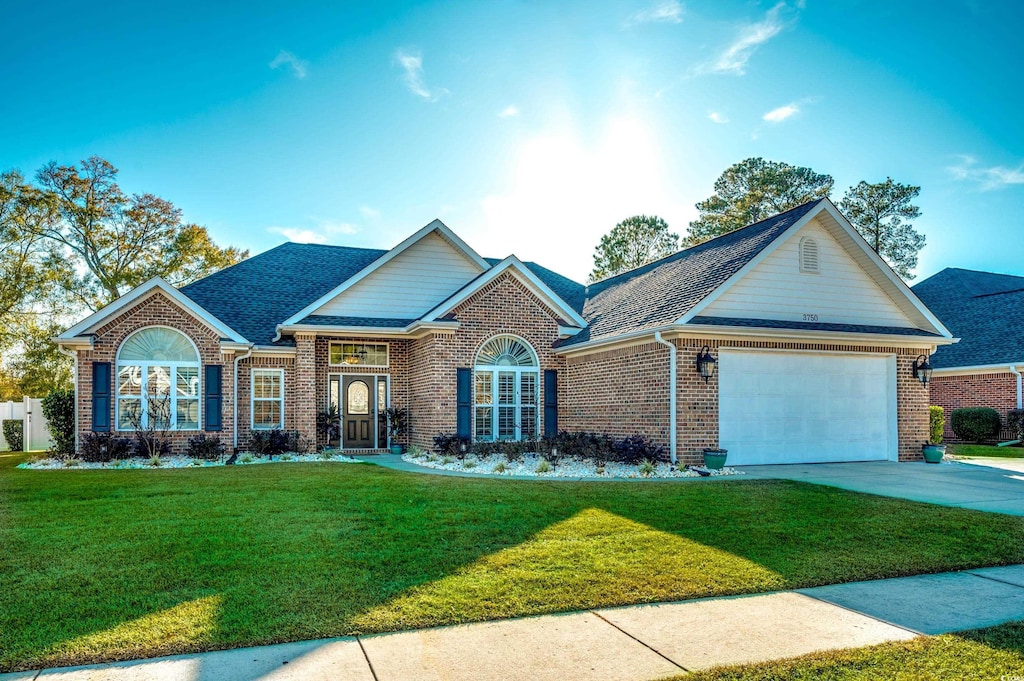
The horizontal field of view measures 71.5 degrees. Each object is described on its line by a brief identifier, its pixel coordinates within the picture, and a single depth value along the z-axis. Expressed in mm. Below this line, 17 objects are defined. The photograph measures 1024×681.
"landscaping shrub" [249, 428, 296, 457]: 16844
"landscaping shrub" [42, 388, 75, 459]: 18156
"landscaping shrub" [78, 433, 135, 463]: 15805
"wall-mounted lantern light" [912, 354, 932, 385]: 16236
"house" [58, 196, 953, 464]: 14844
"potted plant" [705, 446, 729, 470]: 13695
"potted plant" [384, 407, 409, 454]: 18500
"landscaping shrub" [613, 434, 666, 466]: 14102
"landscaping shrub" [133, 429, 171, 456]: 16344
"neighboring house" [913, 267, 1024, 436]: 21797
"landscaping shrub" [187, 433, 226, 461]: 16234
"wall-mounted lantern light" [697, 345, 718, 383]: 14117
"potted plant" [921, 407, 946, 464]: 20109
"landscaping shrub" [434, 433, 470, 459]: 16500
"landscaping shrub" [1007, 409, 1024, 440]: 20953
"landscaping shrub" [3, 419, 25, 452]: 23016
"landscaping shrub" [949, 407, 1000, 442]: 21656
